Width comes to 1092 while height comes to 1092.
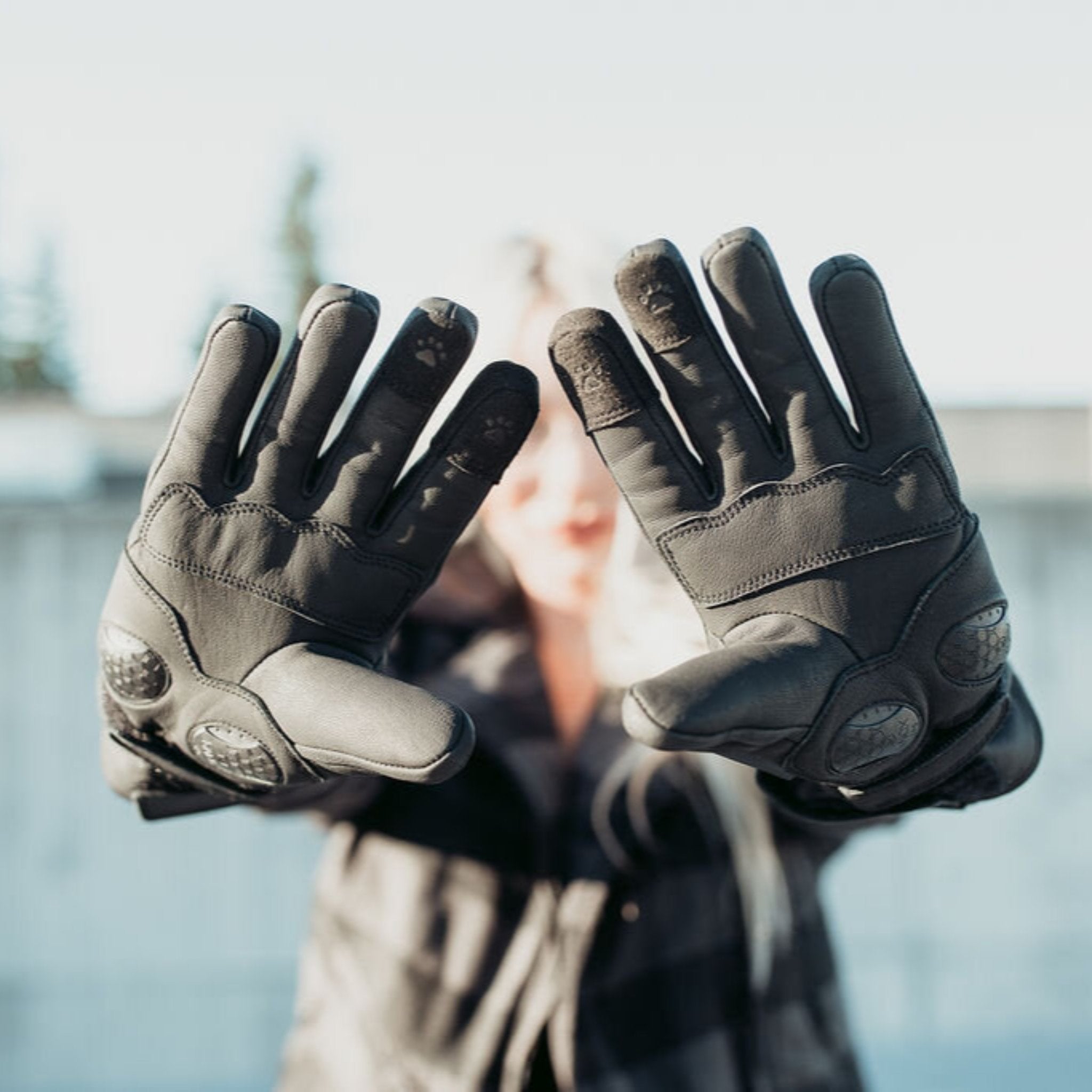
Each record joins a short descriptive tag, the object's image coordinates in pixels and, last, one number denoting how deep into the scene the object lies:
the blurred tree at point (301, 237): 27.58
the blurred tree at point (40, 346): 29.00
